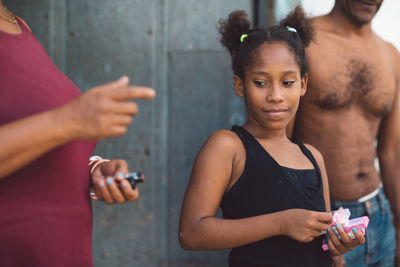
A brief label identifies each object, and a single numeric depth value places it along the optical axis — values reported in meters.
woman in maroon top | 0.95
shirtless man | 2.34
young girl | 1.58
